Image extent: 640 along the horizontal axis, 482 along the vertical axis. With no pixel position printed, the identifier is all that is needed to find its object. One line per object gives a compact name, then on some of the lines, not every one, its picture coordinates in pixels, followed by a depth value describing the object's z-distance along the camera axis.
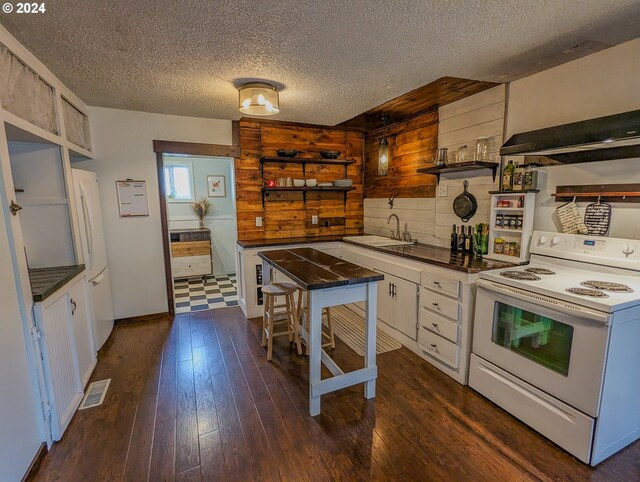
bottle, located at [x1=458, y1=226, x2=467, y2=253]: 2.90
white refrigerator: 2.58
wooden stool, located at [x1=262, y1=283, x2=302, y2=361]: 2.70
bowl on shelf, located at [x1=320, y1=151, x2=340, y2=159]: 4.04
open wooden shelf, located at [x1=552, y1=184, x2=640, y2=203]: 1.87
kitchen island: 1.97
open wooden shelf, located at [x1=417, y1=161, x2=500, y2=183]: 2.59
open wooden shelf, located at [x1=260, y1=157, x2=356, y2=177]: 3.91
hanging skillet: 2.86
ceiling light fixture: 2.51
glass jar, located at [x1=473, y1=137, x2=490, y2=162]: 2.65
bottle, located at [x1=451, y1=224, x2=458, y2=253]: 2.95
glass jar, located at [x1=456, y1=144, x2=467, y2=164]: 2.85
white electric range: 1.57
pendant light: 3.41
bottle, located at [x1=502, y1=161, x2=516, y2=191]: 2.43
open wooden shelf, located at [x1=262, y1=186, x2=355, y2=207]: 3.90
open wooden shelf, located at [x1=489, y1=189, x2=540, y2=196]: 2.29
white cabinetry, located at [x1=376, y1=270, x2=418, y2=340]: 2.82
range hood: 1.65
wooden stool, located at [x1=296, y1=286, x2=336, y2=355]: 2.89
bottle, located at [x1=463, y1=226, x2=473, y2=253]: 2.81
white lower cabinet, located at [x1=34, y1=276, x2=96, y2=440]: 1.80
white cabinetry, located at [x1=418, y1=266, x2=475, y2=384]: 2.30
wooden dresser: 5.20
